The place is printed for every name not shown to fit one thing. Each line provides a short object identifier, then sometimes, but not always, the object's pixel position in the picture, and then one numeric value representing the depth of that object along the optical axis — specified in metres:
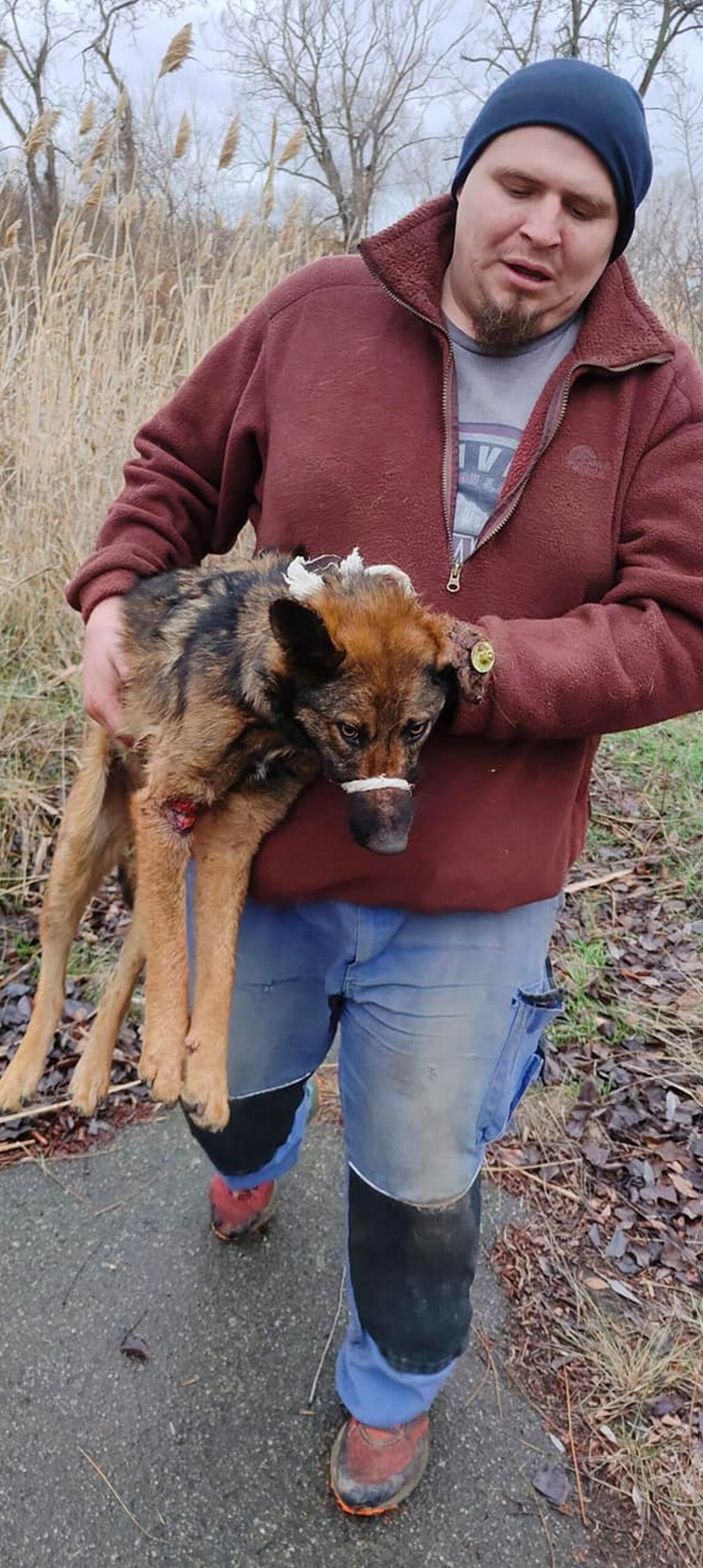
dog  1.96
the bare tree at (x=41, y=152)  5.08
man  1.92
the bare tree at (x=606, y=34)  18.06
